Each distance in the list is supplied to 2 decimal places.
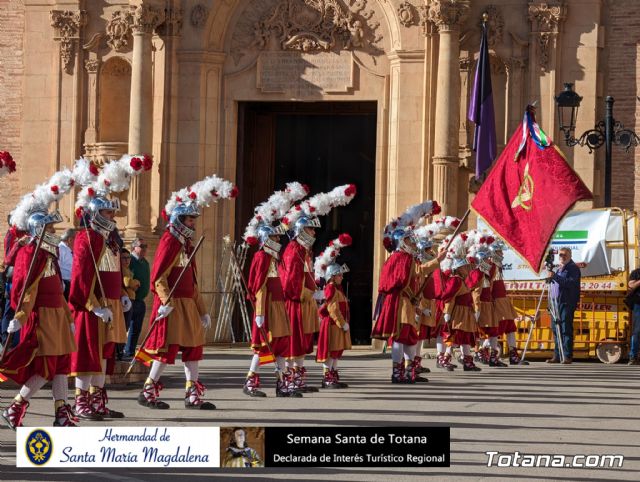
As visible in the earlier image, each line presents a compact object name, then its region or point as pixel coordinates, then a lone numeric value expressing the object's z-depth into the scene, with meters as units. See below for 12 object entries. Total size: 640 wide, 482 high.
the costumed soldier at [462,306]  23.66
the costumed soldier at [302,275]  18.88
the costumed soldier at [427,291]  22.23
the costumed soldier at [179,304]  16.05
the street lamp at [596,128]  24.62
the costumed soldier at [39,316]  13.39
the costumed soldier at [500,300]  25.23
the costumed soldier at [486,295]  24.88
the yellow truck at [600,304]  26.66
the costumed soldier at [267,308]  18.16
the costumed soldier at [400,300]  20.61
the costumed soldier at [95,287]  14.80
